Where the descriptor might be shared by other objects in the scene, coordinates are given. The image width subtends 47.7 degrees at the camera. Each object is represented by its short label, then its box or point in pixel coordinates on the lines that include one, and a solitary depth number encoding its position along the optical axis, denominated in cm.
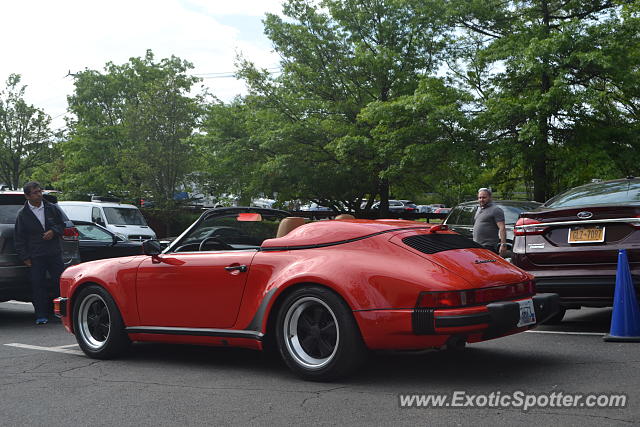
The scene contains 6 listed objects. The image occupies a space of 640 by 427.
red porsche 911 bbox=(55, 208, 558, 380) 468
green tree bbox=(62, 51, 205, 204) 2876
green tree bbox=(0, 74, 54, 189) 4456
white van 2158
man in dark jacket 870
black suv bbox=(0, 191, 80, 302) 880
